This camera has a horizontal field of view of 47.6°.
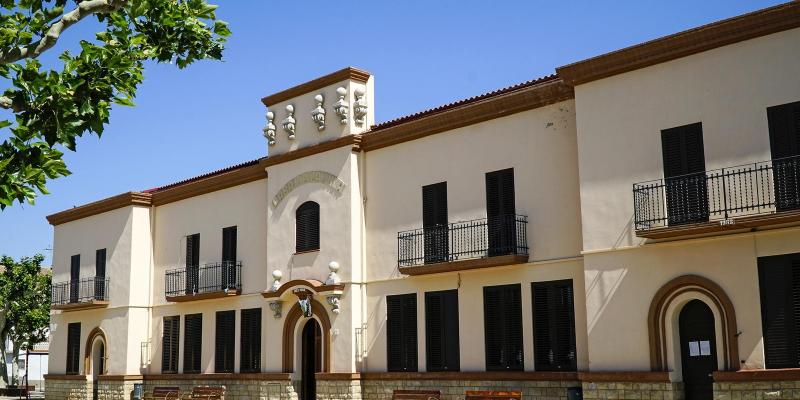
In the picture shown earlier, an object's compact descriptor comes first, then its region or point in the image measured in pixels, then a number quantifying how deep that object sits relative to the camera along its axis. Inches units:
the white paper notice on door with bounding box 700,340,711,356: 682.8
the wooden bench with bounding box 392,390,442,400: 839.7
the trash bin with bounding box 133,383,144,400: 1179.1
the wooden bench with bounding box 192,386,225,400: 1058.7
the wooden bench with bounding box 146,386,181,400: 1108.7
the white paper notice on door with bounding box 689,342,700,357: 690.2
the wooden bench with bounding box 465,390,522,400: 757.0
